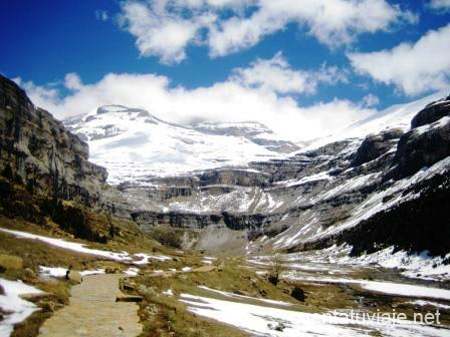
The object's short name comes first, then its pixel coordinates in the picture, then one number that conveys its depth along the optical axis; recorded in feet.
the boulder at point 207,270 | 180.89
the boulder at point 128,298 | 92.27
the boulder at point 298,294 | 217.36
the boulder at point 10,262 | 93.04
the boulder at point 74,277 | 120.10
